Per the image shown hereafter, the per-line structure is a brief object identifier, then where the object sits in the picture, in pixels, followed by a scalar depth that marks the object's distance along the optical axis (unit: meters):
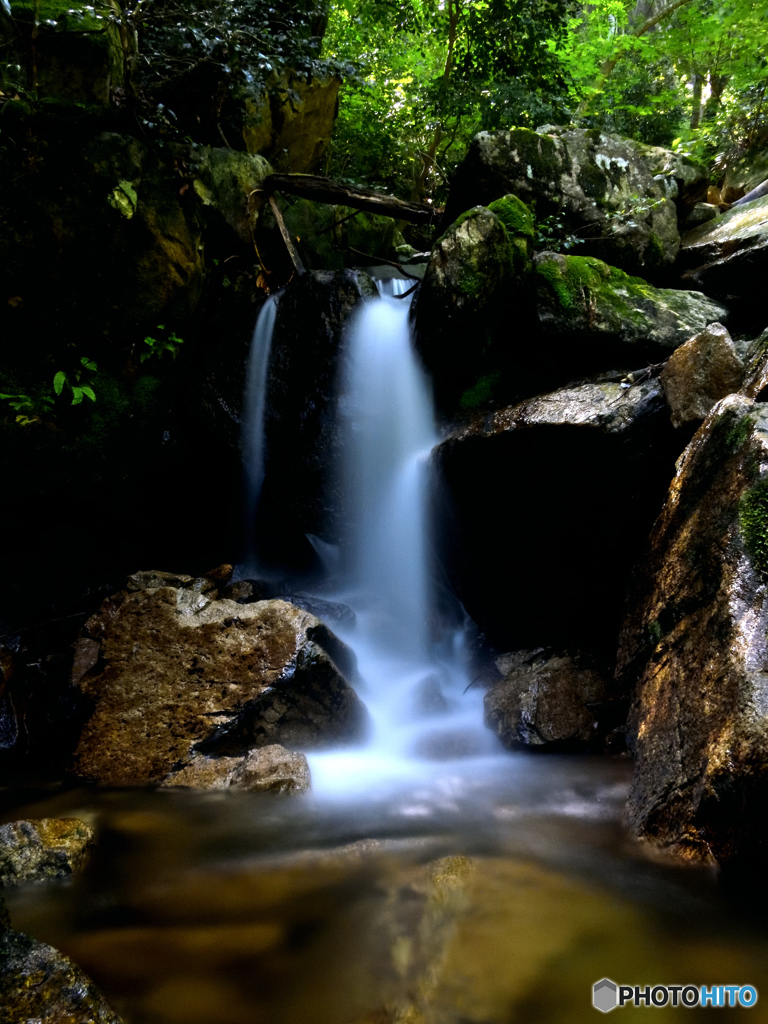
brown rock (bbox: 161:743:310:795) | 3.69
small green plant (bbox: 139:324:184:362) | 6.12
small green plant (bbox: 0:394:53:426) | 5.30
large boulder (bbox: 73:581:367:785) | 4.16
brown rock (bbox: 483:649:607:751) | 4.33
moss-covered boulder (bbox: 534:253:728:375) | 5.73
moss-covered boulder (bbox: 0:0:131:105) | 4.95
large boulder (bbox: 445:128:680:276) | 7.38
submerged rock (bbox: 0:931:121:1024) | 1.54
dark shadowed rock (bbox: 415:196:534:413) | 6.03
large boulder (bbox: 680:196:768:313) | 6.49
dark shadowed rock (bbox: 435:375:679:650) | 4.75
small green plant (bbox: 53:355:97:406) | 5.45
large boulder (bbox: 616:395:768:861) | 2.38
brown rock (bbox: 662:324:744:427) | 4.20
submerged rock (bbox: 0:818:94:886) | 2.54
